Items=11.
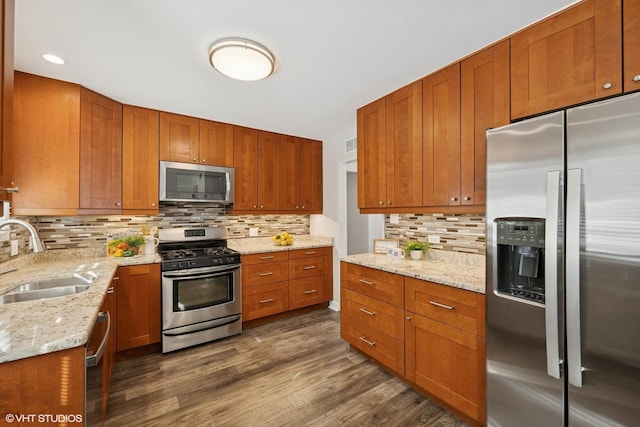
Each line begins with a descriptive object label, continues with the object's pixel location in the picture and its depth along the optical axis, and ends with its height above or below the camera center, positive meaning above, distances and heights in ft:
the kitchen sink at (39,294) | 4.89 -1.54
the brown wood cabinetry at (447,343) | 5.32 -2.79
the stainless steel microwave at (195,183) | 9.62 +1.18
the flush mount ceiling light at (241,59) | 5.63 +3.42
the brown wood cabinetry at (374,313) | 6.85 -2.77
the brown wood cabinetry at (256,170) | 11.16 +1.90
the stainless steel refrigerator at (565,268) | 3.59 -0.81
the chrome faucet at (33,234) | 4.30 -0.32
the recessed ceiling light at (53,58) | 6.19 +3.65
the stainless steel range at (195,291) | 8.60 -2.61
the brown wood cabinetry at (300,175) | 12.30 +1.85
